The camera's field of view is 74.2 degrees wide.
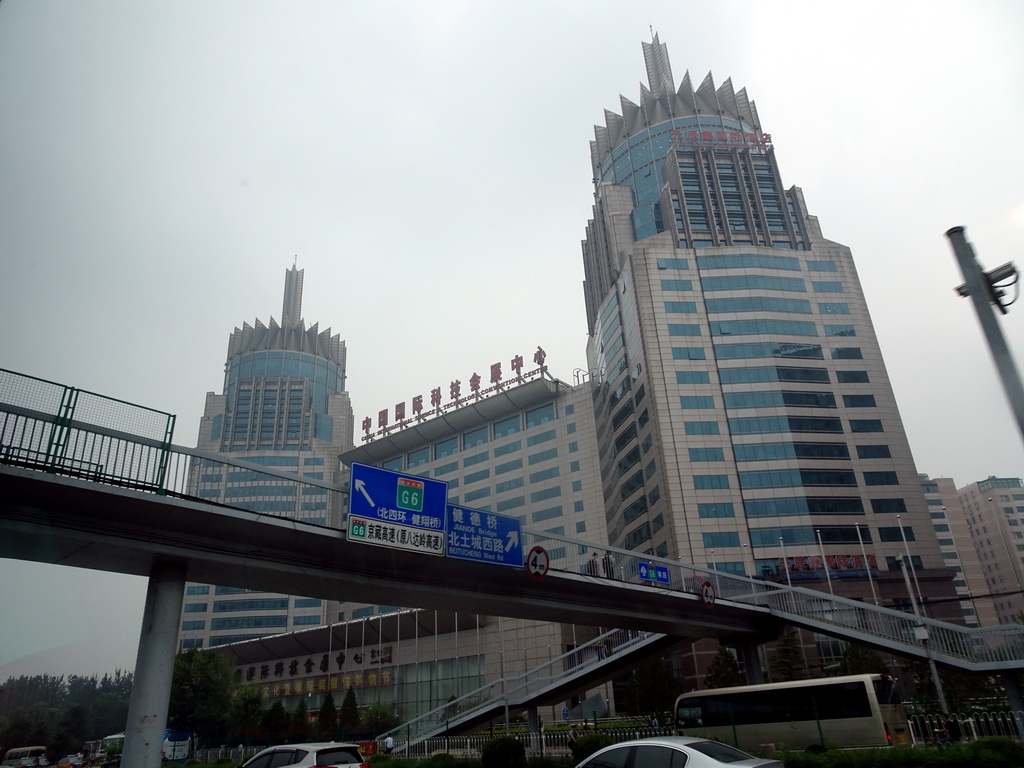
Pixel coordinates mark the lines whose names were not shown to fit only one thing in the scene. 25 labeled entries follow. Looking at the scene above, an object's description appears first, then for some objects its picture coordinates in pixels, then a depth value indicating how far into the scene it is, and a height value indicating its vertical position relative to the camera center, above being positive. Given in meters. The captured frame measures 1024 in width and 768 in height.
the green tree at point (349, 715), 53.00 -0.47
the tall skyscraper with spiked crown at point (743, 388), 63.97 +28.64
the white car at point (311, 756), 14.82 -0.93
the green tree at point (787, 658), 47.53 +1.53
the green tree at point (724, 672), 44.22 +0.82
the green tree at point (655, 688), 41.76 +0.07
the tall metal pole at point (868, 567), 59.59 +8.97
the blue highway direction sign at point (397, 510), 18.84 +5.13
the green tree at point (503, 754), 20.27 -1.52
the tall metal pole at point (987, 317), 7.78 +3.98
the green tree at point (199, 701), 54.03 +1.17
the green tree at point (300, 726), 48.25 -1.02
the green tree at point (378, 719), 54.62 -1.01
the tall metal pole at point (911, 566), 60.11 +9.00
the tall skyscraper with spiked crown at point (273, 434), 112.44 +51.31
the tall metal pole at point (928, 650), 26.46 +0.81
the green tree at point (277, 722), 48.47 -0.68
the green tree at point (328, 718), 49.99 -0.63
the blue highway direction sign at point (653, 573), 27.78 +4.39
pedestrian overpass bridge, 15.07 +3.87
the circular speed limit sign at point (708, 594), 29.16 +3.64
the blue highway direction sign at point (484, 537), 21.00 +4.74
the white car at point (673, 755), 10.86 -1.03
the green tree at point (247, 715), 50.47 -0.08
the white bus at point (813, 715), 21.44 -1.05
